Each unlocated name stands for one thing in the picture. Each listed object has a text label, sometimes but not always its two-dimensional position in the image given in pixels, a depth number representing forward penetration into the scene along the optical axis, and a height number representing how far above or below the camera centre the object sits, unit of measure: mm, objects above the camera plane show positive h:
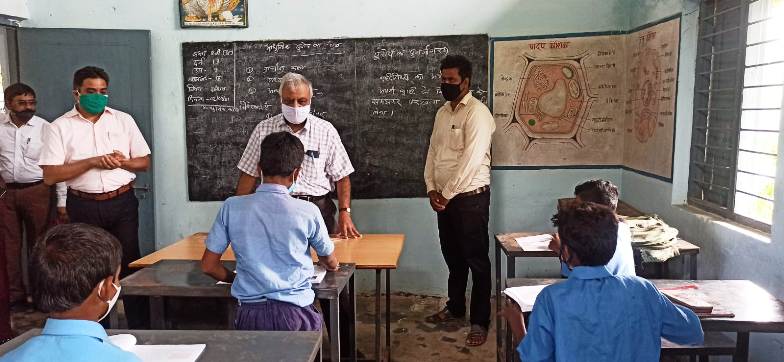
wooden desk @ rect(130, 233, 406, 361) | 2734 -647
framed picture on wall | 4457 +750
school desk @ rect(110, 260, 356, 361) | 2324 -663
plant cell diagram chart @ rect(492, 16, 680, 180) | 4285 +132
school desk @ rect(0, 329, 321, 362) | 1662 -656
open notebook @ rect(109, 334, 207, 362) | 1614 -647
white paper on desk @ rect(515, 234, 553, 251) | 2969 -627
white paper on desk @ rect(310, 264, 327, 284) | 2365 -636
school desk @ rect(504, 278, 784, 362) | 1942 -636
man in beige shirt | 3580 -354
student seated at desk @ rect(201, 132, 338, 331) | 2129 -452
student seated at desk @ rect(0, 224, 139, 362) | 1210 -369
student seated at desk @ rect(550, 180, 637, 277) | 2077 -394
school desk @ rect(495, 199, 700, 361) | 2883 -637
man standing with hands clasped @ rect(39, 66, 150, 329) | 3285 -277
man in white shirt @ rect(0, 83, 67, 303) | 4246 -445
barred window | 2682 +60
